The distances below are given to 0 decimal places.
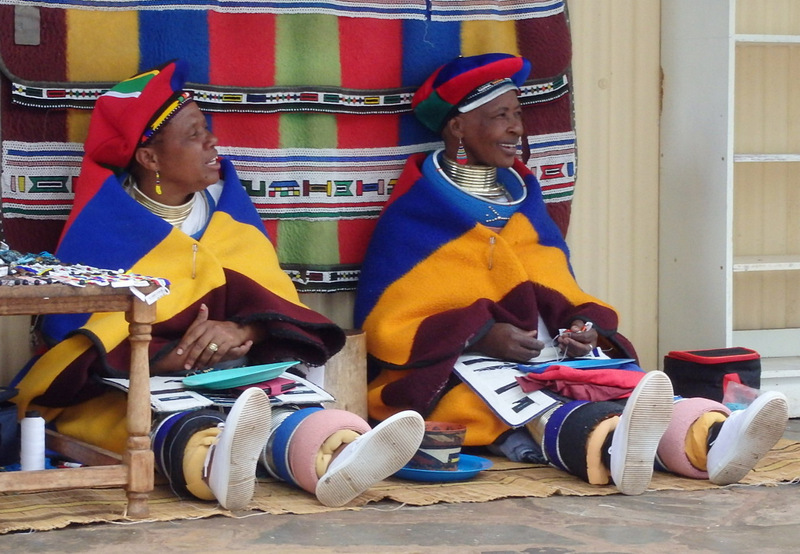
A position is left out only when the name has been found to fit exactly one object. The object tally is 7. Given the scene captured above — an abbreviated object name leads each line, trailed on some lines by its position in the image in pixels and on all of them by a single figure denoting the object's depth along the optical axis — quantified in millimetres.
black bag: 8883
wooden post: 8266
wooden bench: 6219
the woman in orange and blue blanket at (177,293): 6859
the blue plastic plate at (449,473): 7359
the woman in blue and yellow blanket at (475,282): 8125
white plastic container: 6883
